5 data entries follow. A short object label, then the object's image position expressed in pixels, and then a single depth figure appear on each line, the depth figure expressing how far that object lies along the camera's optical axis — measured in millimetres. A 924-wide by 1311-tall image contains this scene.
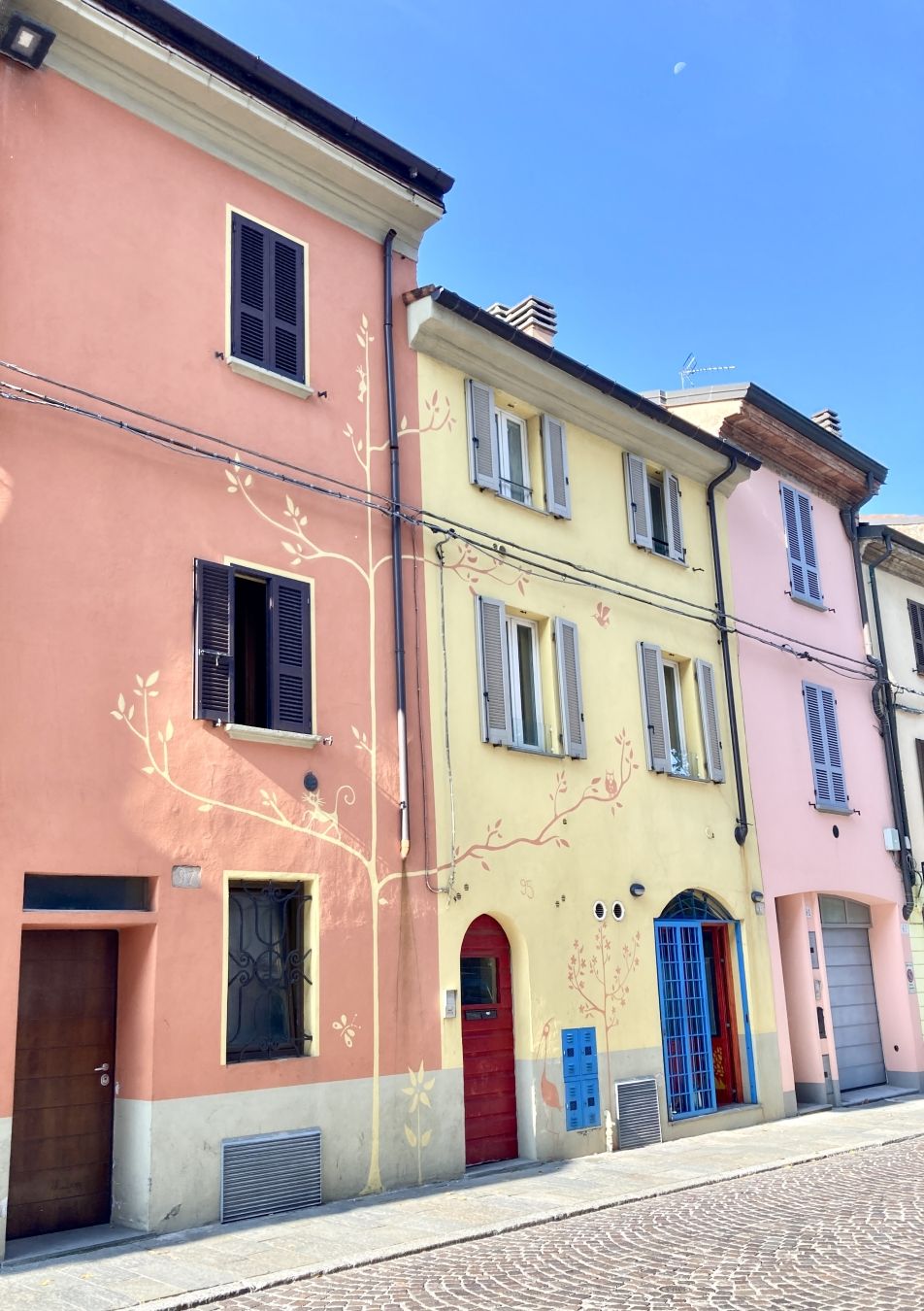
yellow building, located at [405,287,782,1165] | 12219
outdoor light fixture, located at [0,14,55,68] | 9625
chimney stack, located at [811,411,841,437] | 22031
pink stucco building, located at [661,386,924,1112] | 16797
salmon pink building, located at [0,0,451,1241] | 9086
